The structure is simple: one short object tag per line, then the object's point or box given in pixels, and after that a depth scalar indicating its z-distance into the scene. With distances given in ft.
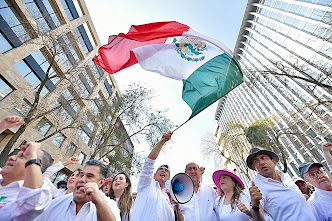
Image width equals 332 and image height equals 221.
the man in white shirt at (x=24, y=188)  4.84
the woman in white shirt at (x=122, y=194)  11.44
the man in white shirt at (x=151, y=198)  9.11
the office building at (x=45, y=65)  38.57
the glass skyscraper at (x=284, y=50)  55.49
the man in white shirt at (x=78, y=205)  6.31
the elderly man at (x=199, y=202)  9.91
